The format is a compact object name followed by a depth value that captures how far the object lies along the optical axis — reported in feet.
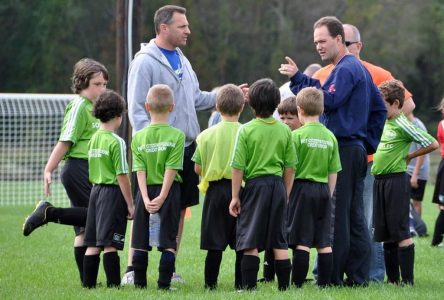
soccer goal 137.41
